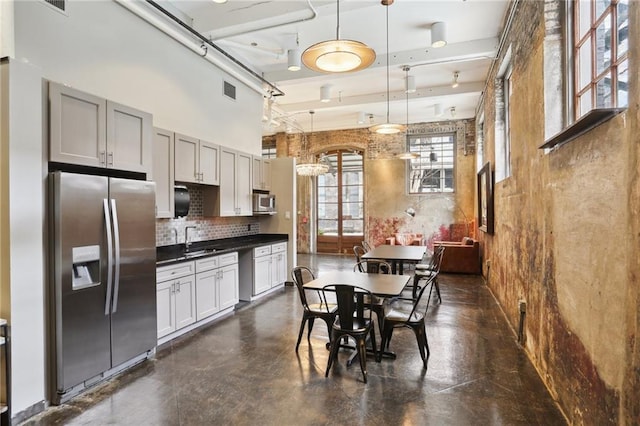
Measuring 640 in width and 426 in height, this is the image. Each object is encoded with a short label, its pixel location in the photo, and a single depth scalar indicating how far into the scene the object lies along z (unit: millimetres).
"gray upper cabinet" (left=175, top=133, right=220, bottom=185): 4629
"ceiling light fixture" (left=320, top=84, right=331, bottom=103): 7395
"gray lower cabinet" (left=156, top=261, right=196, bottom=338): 3880
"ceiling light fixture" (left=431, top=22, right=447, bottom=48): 4996
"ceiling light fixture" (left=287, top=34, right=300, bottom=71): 5438
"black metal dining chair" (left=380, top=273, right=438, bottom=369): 3352
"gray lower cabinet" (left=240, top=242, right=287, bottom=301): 5828
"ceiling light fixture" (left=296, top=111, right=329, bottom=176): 8628
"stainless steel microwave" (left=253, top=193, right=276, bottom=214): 6504
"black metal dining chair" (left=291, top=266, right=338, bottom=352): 3566
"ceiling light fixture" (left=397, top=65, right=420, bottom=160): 6391
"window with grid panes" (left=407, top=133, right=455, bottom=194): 10359
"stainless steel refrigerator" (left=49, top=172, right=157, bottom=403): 2771
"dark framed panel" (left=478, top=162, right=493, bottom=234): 6266
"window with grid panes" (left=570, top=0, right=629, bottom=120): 2066
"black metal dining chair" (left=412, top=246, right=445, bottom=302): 5215
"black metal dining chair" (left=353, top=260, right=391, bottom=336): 3695
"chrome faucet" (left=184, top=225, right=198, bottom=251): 5203
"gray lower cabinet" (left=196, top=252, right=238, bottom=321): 4504
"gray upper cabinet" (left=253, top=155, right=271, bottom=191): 6594
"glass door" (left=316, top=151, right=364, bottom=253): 11344
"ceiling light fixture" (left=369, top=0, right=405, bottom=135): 6280
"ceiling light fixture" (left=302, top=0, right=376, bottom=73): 2797
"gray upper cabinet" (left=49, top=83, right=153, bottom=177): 2828
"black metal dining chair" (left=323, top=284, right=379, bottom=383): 3104
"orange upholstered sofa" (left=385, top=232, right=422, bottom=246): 9406
